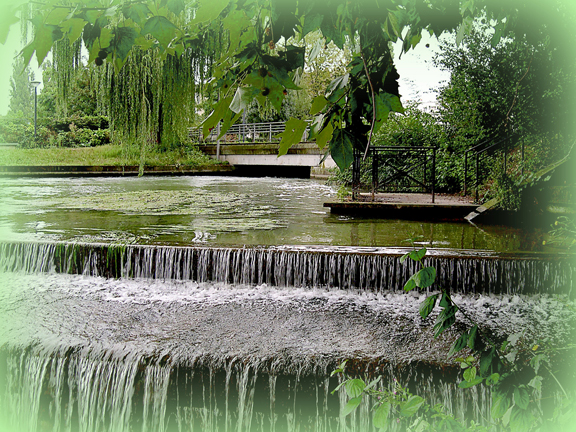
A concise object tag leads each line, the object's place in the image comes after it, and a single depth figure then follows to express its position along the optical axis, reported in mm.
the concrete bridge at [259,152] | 26812
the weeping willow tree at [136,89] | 14555
